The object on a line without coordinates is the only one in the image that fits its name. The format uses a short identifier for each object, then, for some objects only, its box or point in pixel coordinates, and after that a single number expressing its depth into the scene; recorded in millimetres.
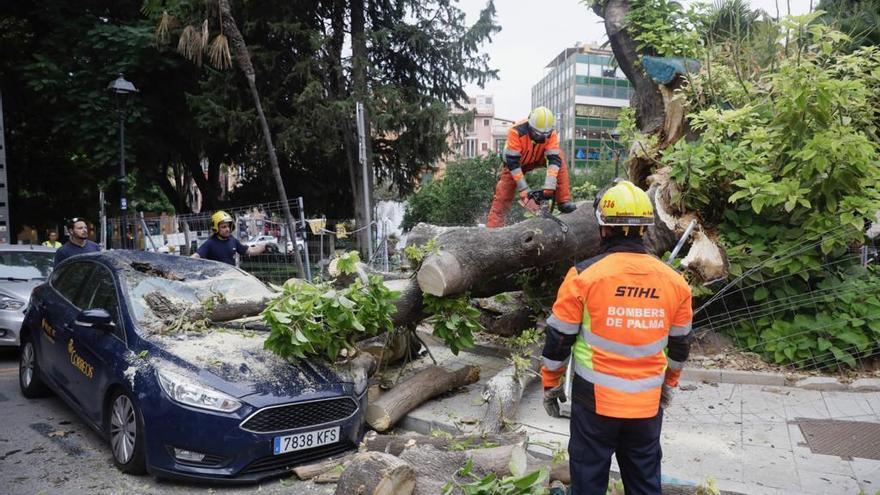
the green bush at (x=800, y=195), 6141
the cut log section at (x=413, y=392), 5312
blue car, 4176
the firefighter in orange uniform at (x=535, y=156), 7445
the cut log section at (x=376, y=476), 3447
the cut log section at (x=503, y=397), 5062
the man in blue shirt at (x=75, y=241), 8266
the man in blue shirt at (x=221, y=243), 7520
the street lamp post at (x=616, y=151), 9434
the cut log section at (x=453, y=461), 3764
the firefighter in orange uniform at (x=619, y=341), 2982
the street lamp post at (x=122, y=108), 13000
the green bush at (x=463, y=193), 21766
